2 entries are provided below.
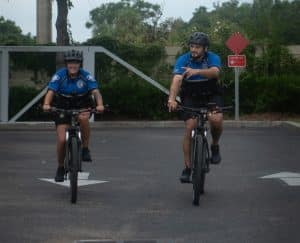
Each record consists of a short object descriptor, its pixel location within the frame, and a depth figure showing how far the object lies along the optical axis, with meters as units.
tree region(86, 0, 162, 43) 38.50
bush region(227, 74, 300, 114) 25.67
